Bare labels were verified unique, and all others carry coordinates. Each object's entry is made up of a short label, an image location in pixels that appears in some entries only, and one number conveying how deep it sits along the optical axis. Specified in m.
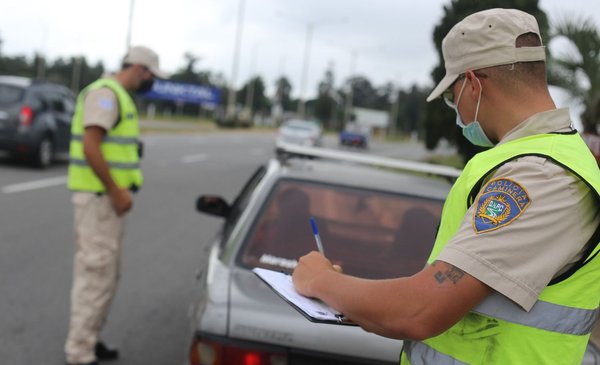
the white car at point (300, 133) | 30.82
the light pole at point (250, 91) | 81.59
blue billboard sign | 55.91
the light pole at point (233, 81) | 48.07
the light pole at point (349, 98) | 73.94
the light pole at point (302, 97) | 62.75
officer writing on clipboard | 1.46
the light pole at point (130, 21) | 31.56
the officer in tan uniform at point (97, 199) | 4.23
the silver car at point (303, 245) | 2.52
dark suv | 13.19
